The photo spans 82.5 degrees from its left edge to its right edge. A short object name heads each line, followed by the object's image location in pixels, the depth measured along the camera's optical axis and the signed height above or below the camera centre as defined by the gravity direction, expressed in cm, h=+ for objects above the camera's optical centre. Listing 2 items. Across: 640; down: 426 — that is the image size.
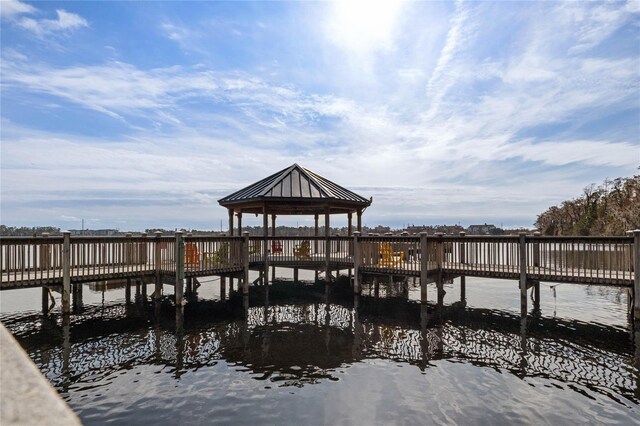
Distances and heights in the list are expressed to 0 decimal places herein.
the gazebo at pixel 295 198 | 1819 +100
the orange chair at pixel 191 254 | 1477 -146
